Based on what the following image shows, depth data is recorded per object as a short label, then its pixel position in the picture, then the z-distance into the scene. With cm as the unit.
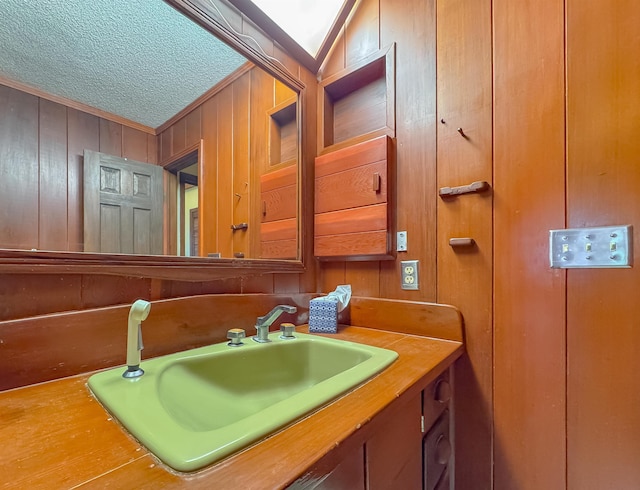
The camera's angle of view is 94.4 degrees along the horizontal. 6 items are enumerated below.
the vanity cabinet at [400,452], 39
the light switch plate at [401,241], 106
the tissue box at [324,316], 105
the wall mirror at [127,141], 62
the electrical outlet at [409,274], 103
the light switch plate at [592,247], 69
